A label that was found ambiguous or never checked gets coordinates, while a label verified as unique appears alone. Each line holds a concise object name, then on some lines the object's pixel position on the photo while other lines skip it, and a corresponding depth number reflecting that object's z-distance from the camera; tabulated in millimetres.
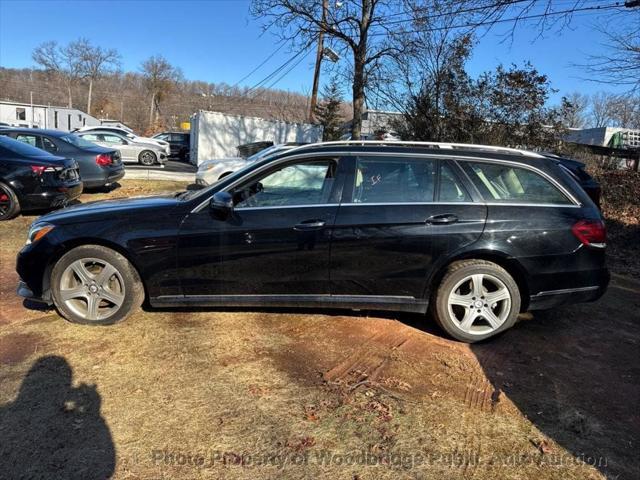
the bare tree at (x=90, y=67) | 70812
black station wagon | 4148
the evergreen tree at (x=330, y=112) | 30609
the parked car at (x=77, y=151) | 11000
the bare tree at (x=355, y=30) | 14711
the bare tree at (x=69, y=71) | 71000
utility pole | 26516
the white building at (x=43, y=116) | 56469
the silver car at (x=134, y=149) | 21391
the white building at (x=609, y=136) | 23364
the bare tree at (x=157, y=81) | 67875
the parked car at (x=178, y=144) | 28984
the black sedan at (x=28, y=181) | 8367
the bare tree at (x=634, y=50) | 10891
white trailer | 22859
